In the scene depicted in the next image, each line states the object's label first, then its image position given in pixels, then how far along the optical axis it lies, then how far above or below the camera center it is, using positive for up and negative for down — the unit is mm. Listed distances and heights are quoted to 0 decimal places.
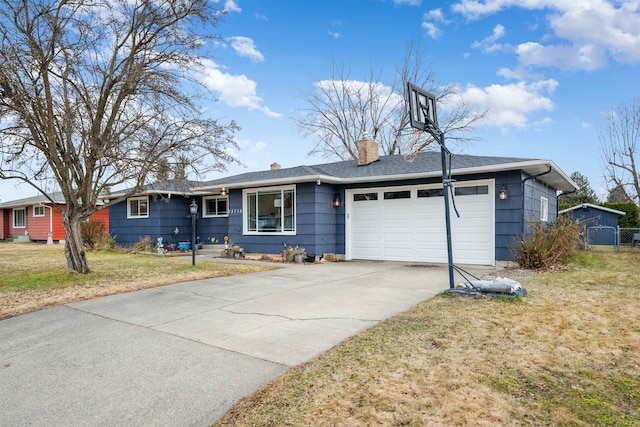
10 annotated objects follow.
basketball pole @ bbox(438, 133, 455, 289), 5969 +225
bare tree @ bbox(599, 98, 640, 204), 14664 +2967
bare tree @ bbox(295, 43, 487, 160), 21875 +6985
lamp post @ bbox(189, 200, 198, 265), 10561 +294
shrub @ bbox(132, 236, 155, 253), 15540 -1023
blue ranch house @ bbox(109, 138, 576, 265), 9562 +436
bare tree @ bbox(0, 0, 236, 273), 7199 +2678
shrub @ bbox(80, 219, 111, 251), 17031 -680
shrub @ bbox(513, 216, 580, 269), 8680 -679
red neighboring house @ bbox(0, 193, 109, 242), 23312 +218
